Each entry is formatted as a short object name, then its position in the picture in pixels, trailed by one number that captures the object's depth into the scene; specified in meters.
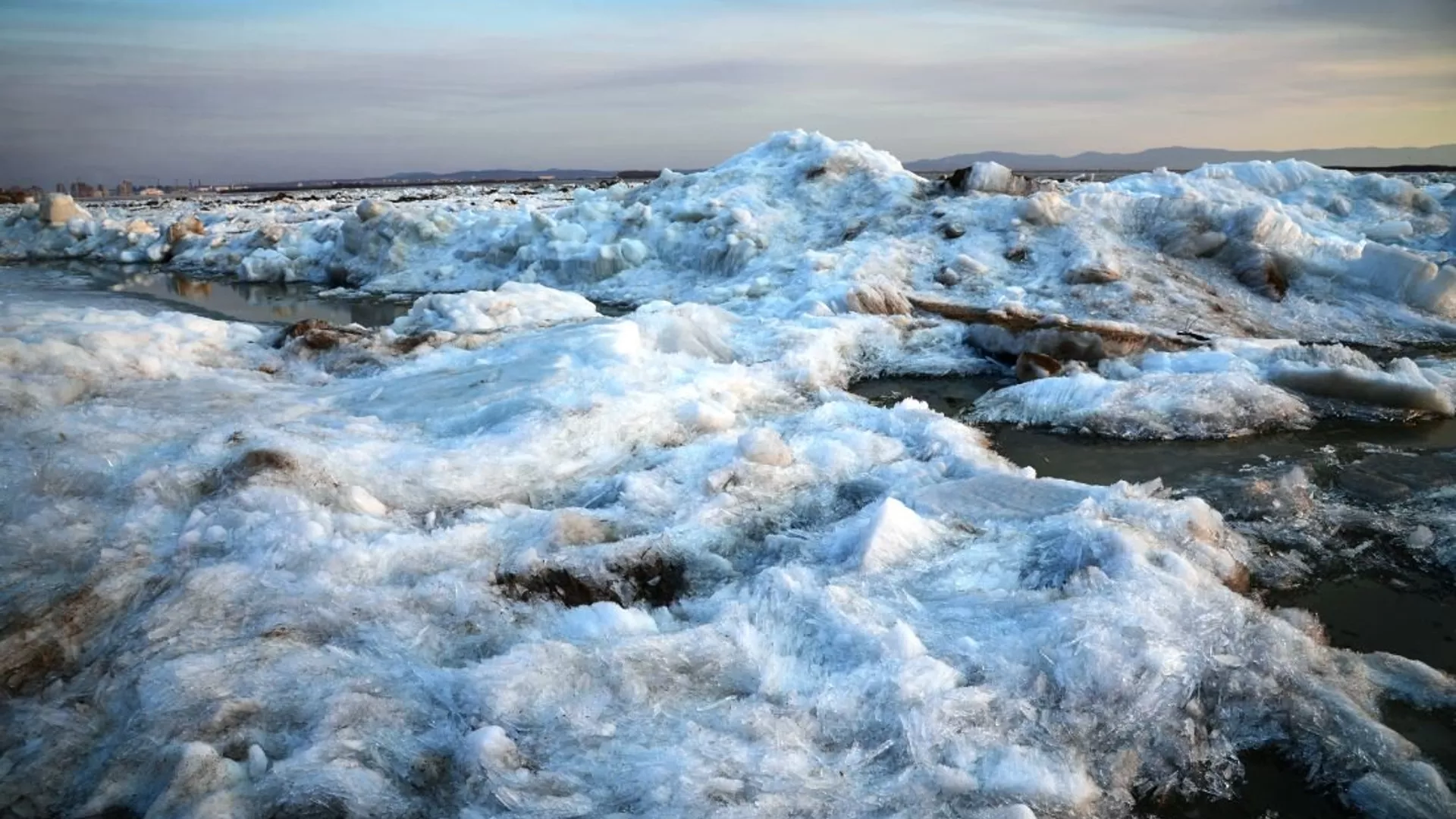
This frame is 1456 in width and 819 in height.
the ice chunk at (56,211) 23.98
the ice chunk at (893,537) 3.91
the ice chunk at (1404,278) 10.21
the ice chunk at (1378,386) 6.77
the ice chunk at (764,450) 5.16
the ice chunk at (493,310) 8.84
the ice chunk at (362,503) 4.32
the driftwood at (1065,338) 8.30
